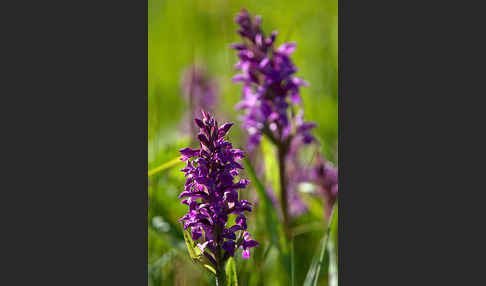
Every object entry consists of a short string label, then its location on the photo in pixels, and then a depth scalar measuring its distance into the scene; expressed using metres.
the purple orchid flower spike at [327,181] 3.78
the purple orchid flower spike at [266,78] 3.17
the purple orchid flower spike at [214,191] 2.12
